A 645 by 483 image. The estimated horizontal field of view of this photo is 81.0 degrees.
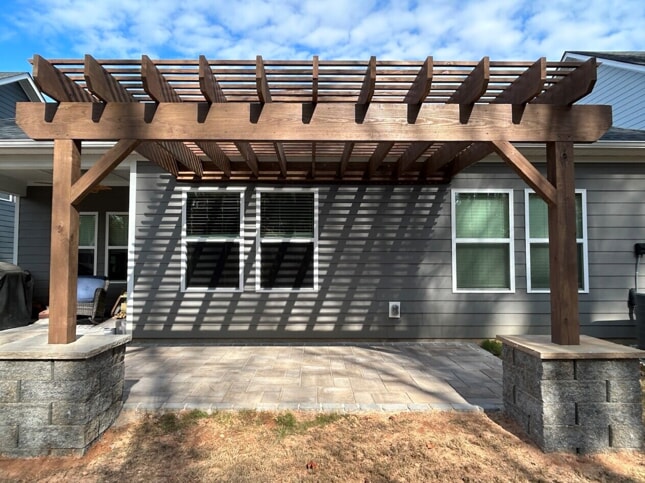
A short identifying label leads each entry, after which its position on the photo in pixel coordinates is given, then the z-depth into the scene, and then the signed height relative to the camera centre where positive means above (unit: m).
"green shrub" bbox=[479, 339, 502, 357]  4.90 -1.16
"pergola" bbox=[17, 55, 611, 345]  2.65 +1.06
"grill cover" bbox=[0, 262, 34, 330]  6.05 -0.59
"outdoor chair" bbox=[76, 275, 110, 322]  6.30 -0.59
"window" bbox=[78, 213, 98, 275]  7.29 +0.35
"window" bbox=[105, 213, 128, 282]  7.28 +0.29
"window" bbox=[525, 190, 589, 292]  5.43 +0.27
